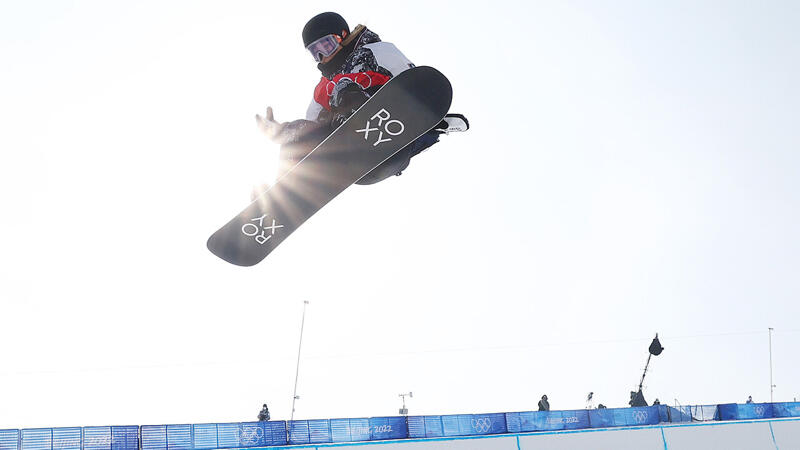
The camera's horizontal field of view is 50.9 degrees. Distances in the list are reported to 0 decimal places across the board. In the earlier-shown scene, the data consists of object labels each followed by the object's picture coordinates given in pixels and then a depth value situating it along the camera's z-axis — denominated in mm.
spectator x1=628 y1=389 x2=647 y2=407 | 29134
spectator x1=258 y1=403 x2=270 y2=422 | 21094
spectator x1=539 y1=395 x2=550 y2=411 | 24547
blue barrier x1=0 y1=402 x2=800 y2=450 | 16344
